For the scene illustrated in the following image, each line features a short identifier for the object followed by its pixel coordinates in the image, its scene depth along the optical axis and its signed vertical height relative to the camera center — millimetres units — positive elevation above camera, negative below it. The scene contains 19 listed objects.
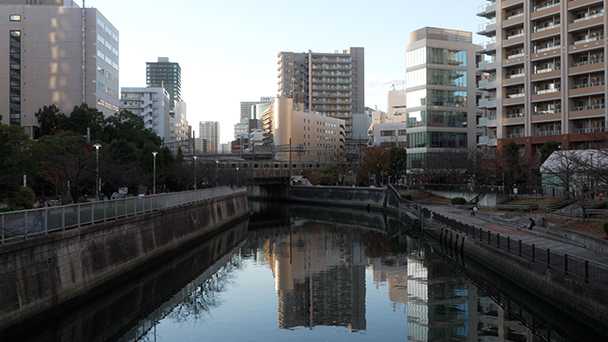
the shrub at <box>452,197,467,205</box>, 58769 -3551
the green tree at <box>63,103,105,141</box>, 73812 +7065
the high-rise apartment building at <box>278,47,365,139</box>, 175875 +29738
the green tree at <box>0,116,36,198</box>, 33969 +872
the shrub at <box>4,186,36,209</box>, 33334 -1919
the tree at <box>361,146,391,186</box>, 91500 +1417
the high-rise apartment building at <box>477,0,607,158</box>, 62375 +12705
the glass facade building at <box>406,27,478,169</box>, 85938 +13239
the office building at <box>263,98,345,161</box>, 151000 +12547
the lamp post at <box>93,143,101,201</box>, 31992 -243
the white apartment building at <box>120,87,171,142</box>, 165625 +21329
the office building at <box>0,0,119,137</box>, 88688 +19445
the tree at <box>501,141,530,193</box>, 57453 +334
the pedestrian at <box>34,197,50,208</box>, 33294 -2252
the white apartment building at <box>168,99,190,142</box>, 190750 +15442
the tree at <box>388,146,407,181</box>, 95375 +1111
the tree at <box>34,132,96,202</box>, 34312 +651
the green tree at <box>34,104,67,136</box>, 78475 +7834
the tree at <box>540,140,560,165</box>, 58750 +2400
